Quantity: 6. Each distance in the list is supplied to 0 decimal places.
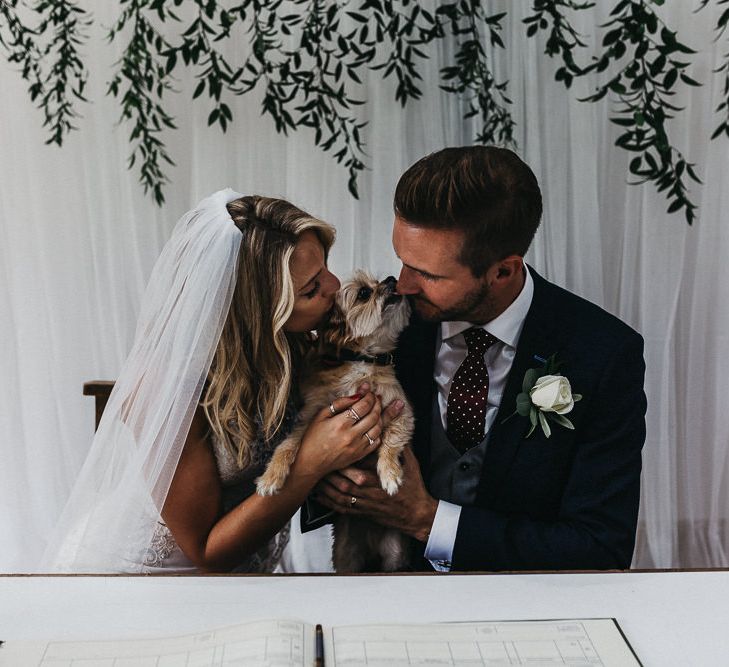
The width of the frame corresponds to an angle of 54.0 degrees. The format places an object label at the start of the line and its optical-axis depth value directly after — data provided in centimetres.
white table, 125
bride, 158
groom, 163
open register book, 110
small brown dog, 162
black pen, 109
